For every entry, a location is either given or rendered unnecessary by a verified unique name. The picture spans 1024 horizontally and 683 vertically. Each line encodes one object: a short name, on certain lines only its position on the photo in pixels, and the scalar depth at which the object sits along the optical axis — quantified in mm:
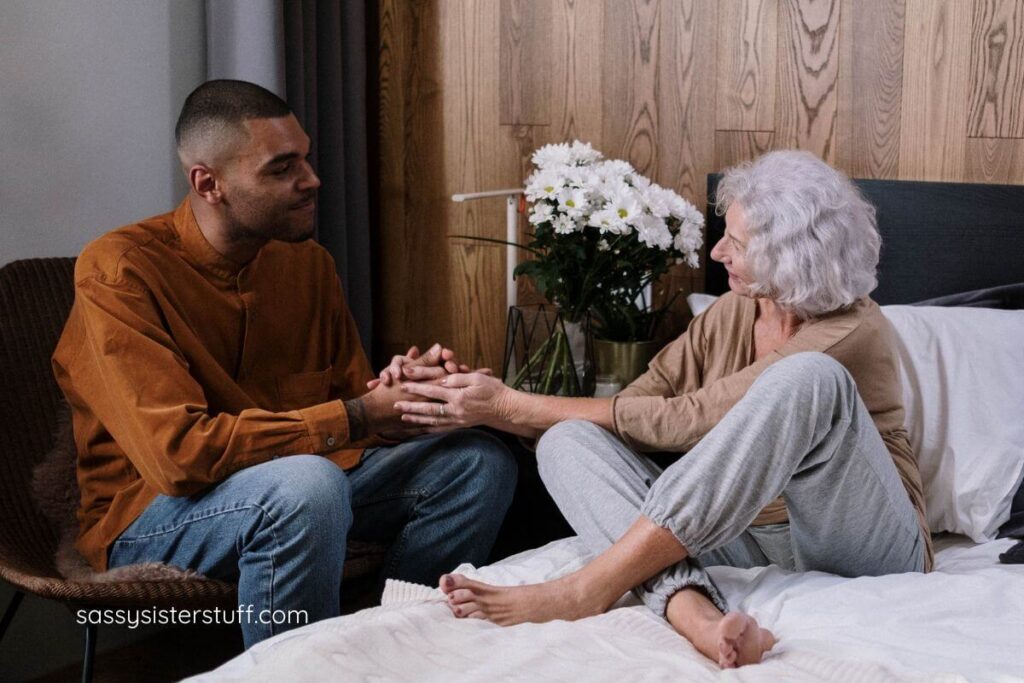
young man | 1766
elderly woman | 1619
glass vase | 2311
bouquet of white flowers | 2254
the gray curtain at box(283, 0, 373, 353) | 2713
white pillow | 1979
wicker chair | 1789
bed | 1396
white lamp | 2541
